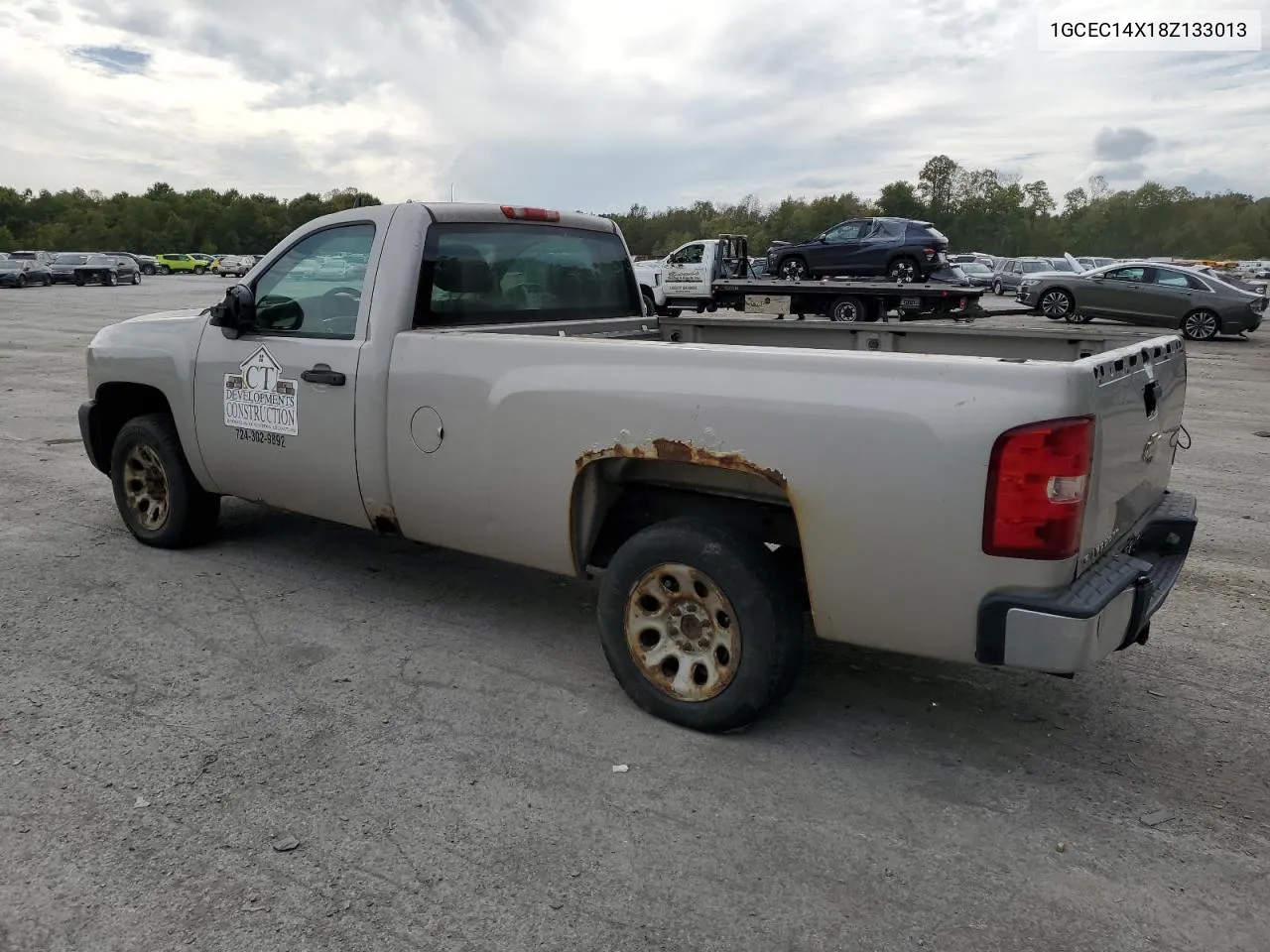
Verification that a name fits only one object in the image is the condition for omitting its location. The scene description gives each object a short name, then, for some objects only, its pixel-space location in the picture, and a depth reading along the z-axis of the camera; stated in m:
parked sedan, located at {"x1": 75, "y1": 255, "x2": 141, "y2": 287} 48.47
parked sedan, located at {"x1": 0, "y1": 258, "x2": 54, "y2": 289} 44.59
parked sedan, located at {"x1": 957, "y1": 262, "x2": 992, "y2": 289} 35.72
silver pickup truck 2.90
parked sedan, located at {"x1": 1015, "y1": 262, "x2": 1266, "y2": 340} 20.39
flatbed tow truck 20.19
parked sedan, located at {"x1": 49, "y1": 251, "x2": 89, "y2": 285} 48.07
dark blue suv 23.05
